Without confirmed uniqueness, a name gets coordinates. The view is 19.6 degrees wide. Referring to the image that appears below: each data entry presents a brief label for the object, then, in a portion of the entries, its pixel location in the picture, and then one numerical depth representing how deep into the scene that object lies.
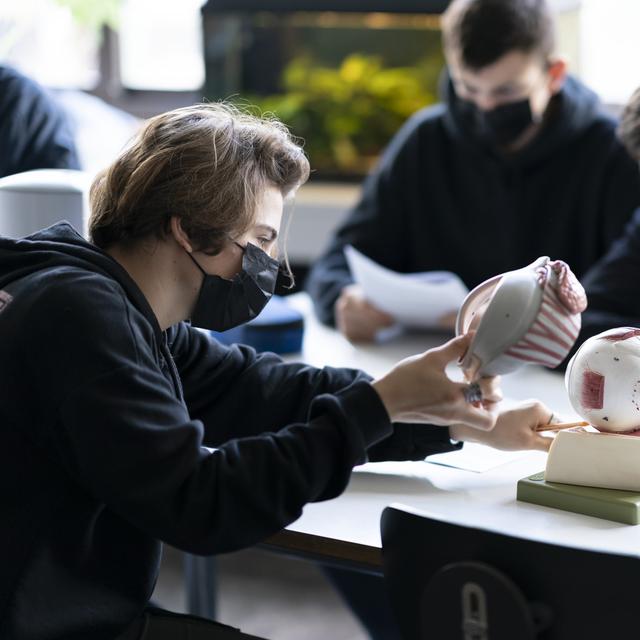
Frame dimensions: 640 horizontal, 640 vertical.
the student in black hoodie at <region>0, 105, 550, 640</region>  1.92
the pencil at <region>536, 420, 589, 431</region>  2.23
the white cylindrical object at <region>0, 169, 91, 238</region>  2.48
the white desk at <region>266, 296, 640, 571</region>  2.06
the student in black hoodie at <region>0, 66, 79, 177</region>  2.99
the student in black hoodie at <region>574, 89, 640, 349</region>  2.68
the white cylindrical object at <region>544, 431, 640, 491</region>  2.10
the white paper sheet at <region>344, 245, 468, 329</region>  2.85
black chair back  1.74
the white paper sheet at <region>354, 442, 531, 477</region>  2.28
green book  2.07
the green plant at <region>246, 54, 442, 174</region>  5.15
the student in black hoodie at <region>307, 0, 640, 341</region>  3.02
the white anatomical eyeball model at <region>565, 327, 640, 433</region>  2.11
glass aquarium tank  4.89
